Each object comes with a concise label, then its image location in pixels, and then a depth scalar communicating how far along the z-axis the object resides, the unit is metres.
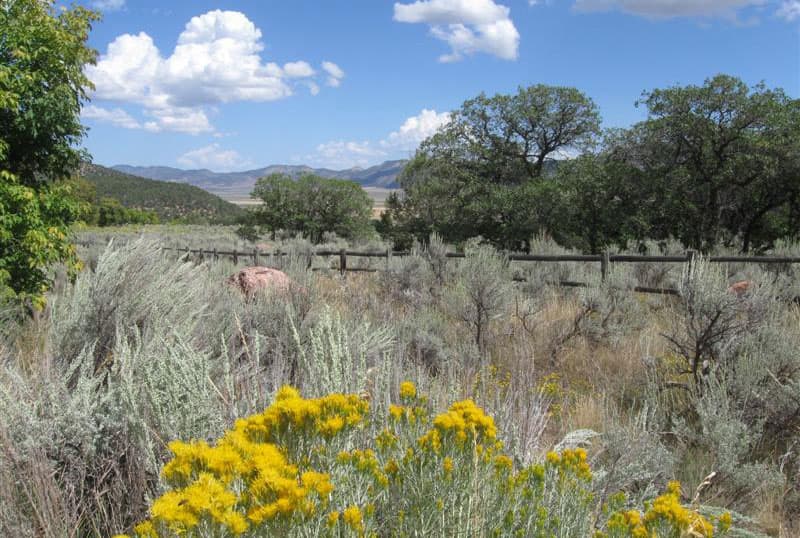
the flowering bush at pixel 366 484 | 1.31
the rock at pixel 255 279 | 8.70
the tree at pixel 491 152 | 24.41
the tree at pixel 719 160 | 15.30
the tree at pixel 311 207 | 34.72
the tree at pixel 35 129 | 6.97
